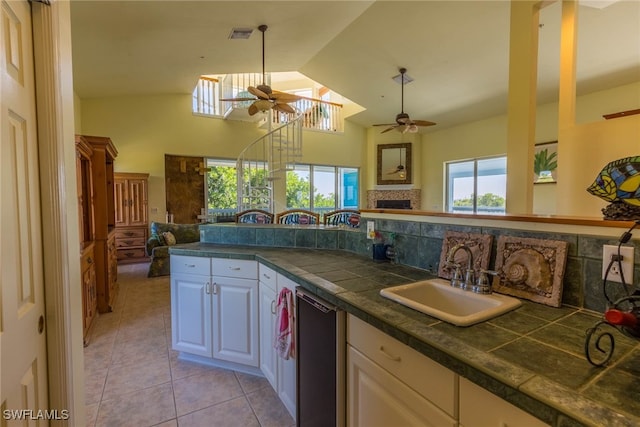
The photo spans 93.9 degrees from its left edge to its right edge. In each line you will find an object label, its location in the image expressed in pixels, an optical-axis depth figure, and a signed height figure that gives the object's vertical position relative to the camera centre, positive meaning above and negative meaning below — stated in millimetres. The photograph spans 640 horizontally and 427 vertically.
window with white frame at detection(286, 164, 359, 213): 7797 +409
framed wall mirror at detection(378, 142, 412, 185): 7910 +1040
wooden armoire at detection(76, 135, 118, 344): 2828 -230
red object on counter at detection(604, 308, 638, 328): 718 -283
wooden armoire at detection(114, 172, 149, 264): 5566 -242
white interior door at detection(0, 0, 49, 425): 836 -87
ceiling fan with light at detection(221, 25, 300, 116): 4233 +1538
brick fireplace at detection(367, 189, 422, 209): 7969 +143
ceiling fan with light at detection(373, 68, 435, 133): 5082 +1372
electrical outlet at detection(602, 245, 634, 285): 959 -204
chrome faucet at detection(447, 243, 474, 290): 1297 -322
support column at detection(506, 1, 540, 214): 2625 +911
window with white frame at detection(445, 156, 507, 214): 6469 +404
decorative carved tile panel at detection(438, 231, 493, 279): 1346 -222
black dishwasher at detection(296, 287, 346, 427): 1276 -739
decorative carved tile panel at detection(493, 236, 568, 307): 1127 -266
